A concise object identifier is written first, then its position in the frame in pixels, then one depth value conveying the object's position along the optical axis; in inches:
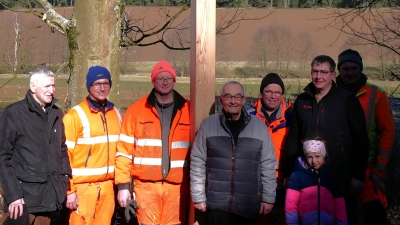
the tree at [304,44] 1373.0
